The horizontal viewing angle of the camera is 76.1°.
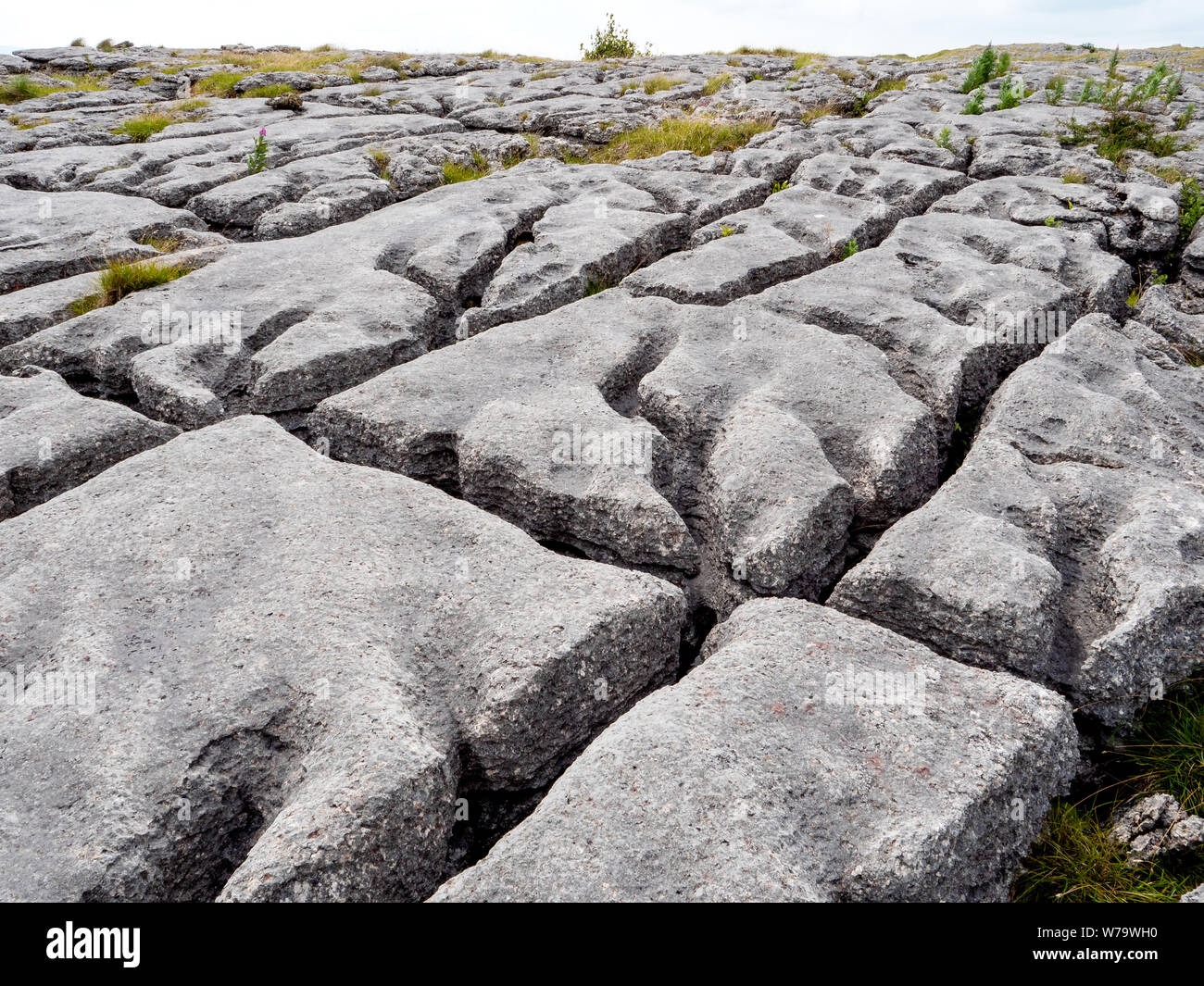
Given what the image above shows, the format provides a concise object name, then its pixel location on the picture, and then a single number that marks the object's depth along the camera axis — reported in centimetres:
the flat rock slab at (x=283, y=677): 338
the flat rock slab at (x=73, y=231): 926
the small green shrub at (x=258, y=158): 1312
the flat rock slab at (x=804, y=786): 308
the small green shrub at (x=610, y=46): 3145
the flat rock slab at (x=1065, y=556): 436
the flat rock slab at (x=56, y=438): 576
